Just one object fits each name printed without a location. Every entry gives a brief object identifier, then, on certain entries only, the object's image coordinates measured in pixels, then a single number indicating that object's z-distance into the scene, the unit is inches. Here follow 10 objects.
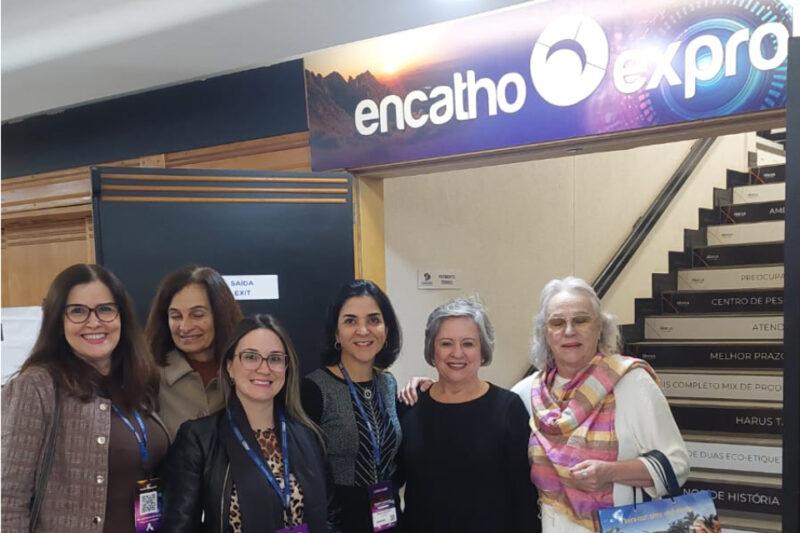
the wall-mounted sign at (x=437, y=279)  165.3
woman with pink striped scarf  82.3
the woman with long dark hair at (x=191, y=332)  93.3
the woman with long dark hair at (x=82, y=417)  72.6
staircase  154.2
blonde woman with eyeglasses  77.5
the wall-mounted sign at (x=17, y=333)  165.0
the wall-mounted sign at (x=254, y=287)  117.4
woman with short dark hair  91.0
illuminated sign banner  103.7
